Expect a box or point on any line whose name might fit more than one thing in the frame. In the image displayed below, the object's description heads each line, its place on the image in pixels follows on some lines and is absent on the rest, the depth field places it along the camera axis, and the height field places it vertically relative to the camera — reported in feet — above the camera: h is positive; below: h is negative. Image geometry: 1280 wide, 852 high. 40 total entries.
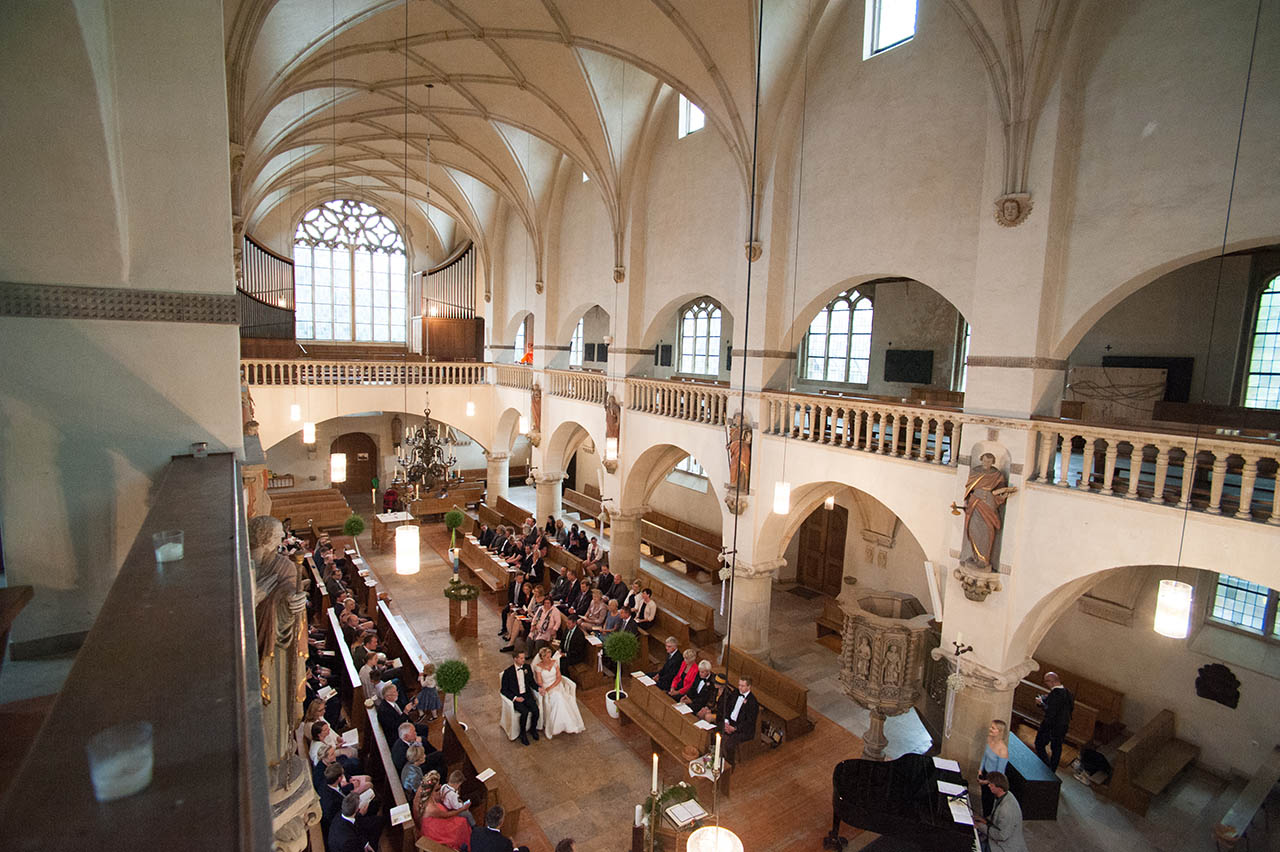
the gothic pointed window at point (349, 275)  77.77 +9.07
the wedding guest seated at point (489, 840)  20.27 -14.38
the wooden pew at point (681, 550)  57.42 -16.27
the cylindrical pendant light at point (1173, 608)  20.17 -6.64
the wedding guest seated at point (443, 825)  21.24 -14.61
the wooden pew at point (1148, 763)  29.78 -17.48
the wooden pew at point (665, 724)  28.27 -15.93
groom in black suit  32.04 -15.75
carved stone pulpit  28.86 -12.26
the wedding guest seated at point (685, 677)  32.45 -14.83
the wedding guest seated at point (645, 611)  41.01 -14.77
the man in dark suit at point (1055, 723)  30.22 -15.30
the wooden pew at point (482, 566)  49.37 -16.04
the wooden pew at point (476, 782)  24.40 -15.86
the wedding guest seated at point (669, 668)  33.53 -14.98
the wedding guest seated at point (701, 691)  31.17 -14.89
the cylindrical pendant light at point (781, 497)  32.76 -6.07
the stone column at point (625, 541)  53.21 -13.92
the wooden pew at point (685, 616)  41.04 -15.83
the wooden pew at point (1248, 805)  24.93 -16.38
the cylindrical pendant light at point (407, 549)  29.60 -8.41
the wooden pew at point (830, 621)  45.73 -16.76
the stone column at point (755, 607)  40.91 -14.31
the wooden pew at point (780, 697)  32.78 -16.36
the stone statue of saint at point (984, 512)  27.40 -5.39
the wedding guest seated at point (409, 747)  25.27 -15.13
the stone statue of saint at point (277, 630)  9.48 -4.05
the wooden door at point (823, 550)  54.44 -14.48
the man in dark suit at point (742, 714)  30.01 -15.25
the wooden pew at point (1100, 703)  35.63 -16.98
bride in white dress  32.42 -16.06
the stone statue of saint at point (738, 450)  39.45 -4.72
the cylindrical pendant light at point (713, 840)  16.58 -11.64
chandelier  43.50 -7.07
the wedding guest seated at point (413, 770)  24.06 -14.73
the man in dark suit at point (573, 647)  38.52 -16.23
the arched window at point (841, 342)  51.65 +2.41
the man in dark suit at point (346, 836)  20.11 -14.41
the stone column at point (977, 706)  28.58 -13.87
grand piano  23.25 -15.29
